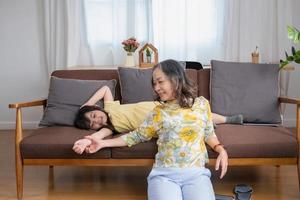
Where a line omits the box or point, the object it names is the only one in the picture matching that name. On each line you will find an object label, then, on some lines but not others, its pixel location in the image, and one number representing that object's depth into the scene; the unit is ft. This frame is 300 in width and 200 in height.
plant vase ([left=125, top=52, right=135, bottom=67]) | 13.24
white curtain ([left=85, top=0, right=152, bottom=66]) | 14.39
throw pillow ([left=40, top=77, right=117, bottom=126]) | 9.54
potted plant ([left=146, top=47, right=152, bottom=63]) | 13.00
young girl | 8.69
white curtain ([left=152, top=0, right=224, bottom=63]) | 14.15
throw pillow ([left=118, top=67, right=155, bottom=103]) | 9.72
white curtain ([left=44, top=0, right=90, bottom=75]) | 14.47
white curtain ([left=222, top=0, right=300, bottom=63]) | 14.11
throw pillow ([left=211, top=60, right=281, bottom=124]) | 9.53
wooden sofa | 8.05
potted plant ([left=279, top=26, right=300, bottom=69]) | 9.50
